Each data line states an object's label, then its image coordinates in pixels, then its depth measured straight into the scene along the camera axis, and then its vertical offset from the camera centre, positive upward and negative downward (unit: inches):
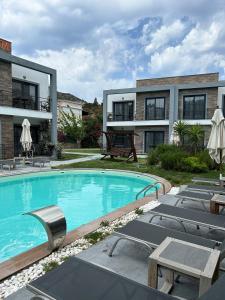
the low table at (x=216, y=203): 201.9 -49.7
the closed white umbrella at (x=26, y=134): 629.0 +16.6
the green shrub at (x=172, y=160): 511.8 -37.4
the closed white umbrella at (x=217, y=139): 347.3 +5.1
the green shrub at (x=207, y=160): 513.2 -37.2
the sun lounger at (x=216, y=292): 56.8 -35.3
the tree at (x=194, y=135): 622.7 +18.9
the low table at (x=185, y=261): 95.1 -48.9
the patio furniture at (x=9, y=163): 528.1 -48.4
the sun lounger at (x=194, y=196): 227.9 -51.1
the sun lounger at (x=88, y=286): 89.1 -55.0
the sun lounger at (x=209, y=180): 295.9 -47.0
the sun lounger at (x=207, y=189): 247.9 -48.8
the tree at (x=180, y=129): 693.3 +36.7
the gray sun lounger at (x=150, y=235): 132.3 -52.7
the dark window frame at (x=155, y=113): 996.1 +134.4
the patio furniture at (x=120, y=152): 699.8 -28.8
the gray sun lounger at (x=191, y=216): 160.9 -52.1
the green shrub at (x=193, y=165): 485.4 -44.1
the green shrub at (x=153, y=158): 593.2 -39.2
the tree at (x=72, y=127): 1289.1 +74.4
